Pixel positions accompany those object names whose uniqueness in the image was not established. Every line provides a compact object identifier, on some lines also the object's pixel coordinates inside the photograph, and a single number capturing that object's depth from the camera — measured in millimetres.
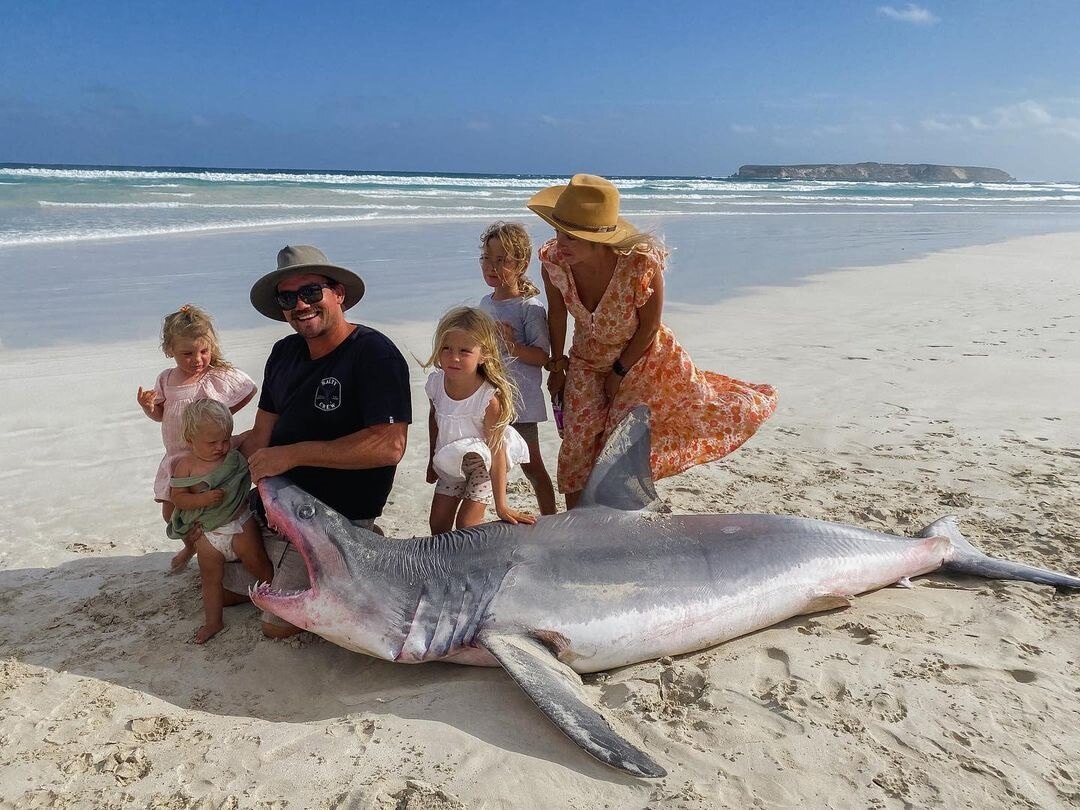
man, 4035
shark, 3604
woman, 4453
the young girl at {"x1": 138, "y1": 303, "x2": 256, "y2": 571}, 4469
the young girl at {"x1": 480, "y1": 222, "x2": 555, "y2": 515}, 4844
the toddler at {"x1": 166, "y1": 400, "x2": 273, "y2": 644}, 4098
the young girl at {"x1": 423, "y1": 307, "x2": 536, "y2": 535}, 4230
